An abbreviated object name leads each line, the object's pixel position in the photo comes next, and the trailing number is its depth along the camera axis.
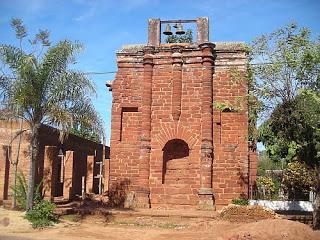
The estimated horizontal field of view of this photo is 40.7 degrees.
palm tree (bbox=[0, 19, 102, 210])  13.59
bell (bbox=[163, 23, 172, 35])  17.08
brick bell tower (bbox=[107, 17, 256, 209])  15.98
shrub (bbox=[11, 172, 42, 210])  14.53
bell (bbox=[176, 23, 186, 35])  16.92
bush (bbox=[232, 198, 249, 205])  14.77
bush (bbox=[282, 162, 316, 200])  16.17
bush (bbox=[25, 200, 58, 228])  13.16
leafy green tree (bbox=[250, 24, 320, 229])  11.65
